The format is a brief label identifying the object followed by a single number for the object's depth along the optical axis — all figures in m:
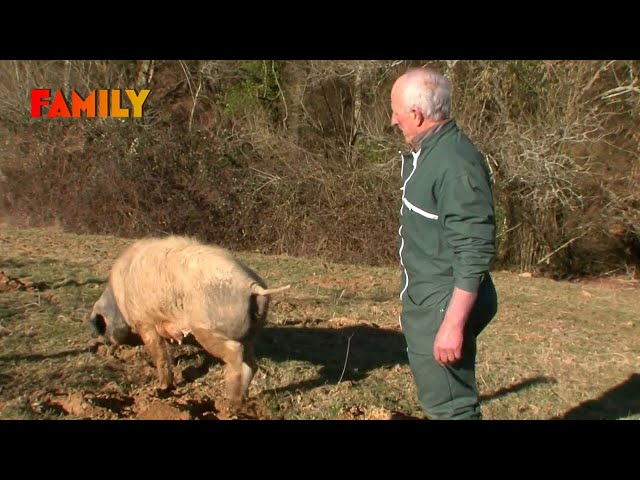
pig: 6.34
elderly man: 3.75
